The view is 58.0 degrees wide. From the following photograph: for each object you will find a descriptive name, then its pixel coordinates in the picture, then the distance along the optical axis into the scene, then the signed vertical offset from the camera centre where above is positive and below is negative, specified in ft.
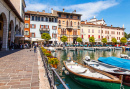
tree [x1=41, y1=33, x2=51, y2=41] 140.87 +8.03
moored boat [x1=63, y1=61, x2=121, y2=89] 23.68 -7.70
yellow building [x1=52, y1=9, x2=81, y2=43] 165.58 +26.27
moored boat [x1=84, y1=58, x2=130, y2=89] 27.53 -7.47
